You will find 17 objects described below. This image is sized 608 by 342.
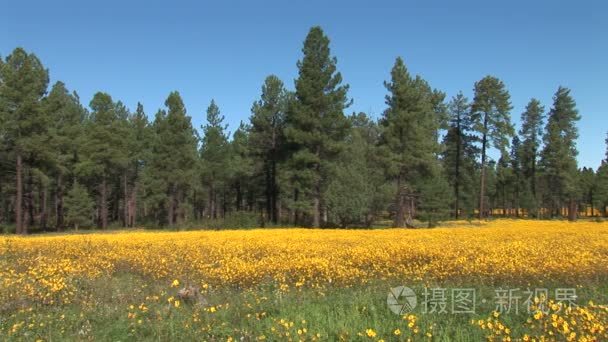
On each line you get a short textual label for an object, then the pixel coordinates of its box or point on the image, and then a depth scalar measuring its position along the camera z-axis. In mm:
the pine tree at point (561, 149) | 61938
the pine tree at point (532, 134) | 70625
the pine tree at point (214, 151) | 61625
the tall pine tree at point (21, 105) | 38375
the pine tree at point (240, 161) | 57250
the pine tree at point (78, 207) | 47844
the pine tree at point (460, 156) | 62031
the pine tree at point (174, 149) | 50438
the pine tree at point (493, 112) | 57375
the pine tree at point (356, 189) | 39812
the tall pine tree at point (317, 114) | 39750
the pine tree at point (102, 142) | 52125
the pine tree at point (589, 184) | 79375
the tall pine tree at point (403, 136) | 39781
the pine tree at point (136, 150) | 60769
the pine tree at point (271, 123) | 49750
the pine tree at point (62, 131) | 42406
